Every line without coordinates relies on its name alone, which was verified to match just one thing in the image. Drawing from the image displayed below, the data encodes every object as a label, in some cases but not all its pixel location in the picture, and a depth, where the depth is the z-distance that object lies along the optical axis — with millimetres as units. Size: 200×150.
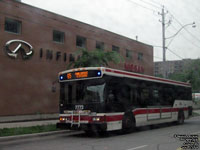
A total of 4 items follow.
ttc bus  10758
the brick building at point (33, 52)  16875
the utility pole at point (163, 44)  23666
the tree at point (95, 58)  15777
